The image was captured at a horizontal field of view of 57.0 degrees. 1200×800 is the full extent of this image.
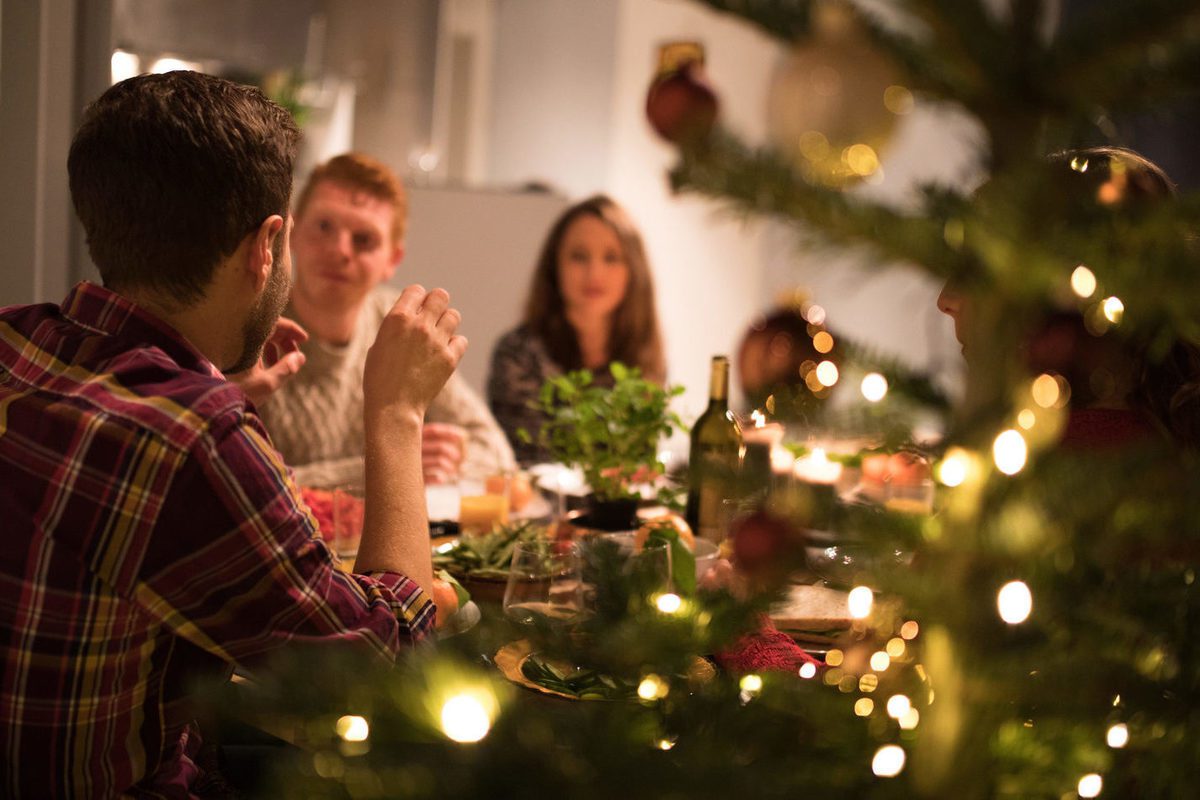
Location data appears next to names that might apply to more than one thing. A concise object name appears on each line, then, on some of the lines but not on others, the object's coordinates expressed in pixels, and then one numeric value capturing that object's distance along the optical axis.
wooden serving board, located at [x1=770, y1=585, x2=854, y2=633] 1.30
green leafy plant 1.72
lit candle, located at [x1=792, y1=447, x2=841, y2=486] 1.75
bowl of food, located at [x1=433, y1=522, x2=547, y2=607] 1.45
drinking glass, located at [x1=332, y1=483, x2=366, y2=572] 1.52
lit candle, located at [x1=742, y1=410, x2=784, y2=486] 1.75
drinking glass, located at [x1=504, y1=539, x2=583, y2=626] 1.18
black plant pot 1.73
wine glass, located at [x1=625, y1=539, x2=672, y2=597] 0.56
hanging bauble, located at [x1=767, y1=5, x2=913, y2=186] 0.45
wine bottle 1.70
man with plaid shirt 0.84
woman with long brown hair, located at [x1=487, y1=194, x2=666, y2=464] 3.09
